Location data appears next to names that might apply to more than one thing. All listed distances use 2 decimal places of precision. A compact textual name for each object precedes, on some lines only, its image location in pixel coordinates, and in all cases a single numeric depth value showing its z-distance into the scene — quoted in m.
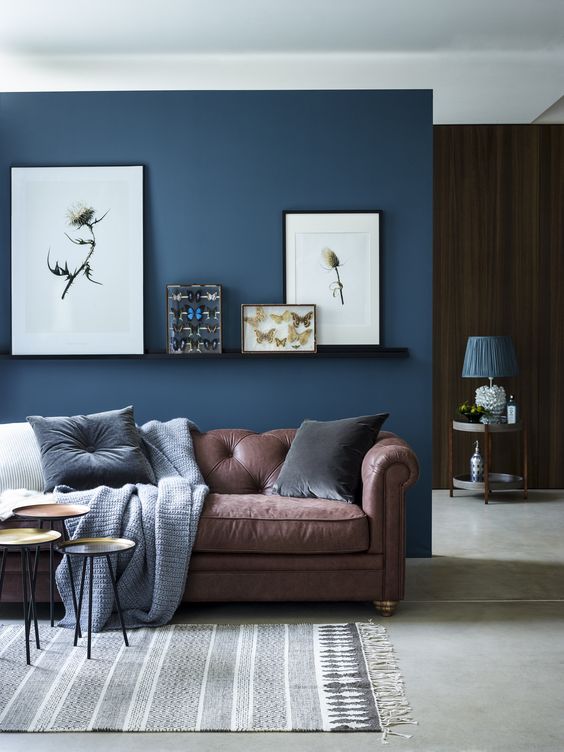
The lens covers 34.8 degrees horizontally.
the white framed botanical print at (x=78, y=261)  5.39
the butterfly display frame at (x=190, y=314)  5.39
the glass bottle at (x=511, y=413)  7.11
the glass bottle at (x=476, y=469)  7.26
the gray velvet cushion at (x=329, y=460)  4.38
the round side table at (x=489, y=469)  7.02
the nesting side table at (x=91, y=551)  3.48
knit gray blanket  3.88
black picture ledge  5.36
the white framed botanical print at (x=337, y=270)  5.38
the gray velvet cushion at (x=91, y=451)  4.36
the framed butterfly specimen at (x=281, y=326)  5.39
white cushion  4.48
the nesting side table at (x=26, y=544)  3.41
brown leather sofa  4.01
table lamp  7.01
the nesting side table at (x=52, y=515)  3.60
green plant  7.13
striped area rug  2.89
